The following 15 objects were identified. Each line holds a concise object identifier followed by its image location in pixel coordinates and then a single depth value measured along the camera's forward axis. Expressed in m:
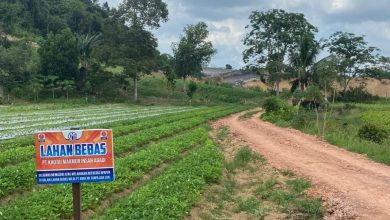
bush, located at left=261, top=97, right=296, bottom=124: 41.56
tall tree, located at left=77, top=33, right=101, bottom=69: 70.25
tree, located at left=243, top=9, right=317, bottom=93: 79.31
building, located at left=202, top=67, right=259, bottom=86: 106.24
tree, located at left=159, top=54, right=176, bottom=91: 69.25
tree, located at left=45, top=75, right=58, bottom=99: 62.14
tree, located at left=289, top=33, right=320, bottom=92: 52.44
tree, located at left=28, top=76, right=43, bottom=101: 60.38
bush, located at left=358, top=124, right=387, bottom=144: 25.86
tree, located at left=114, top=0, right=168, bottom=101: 66.75
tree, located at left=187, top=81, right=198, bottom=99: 69.62
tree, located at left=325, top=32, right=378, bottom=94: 75.75
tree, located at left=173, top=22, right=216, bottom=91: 79.56
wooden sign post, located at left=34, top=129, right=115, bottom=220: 7.09
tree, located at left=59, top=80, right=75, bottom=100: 62.75
